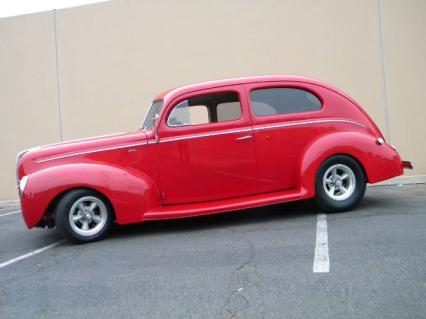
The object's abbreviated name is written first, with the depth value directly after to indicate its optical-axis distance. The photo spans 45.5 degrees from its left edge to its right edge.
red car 5.99
